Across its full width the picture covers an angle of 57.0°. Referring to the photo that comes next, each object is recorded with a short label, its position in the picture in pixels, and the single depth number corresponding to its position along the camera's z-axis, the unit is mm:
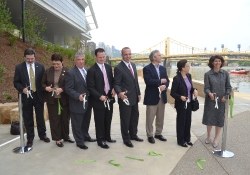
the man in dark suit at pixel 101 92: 3789
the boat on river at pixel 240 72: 50316
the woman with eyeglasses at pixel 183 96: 3912
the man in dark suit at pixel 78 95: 3718
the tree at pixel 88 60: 18128
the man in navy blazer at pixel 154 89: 4043
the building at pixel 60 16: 21956
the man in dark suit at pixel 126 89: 3876
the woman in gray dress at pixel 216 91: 3885
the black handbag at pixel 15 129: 4590
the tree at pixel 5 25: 10945
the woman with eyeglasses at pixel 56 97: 3867
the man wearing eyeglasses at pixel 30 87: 3883
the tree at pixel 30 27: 13203
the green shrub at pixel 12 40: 12117
